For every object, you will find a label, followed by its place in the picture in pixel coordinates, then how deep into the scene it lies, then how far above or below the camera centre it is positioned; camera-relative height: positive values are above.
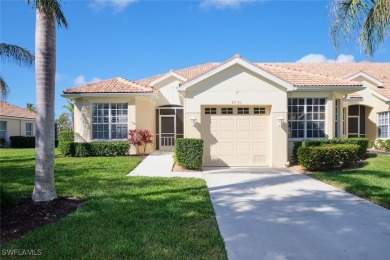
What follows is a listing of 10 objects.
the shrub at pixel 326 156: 12.09 -1.10
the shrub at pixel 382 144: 19.53 -1.05
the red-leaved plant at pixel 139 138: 17.98 -0.54
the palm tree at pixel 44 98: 6.77 +0.72
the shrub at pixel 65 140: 17.28 -0.70
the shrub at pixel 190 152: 12.41 -0.97
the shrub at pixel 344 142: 13.91 -0.61
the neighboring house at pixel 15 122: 29.98 +0.83
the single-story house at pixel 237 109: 13.45 +1.04
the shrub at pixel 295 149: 14.32 -1.00
